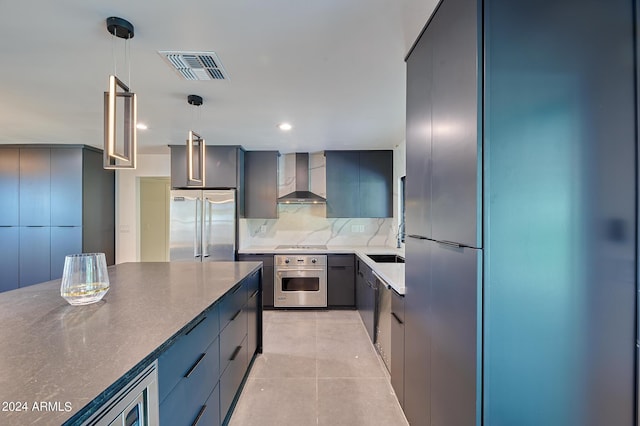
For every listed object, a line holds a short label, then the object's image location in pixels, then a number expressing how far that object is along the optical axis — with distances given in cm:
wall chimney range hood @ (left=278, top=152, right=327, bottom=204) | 440
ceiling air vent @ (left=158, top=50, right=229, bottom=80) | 176
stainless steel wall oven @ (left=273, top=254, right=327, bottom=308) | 405
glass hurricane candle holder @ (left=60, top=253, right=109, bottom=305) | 129
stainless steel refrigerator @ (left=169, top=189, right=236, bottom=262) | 401
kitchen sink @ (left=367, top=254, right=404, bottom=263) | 385
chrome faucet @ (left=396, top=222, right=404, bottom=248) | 399
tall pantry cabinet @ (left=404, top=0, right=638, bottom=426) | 99
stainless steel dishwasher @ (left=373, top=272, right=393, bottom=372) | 228
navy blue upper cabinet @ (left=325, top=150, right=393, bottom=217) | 438
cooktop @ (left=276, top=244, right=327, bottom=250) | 432
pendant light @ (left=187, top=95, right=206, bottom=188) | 215
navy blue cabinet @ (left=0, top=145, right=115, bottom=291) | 415
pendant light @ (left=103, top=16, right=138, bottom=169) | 134
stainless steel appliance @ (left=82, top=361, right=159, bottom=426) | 73
